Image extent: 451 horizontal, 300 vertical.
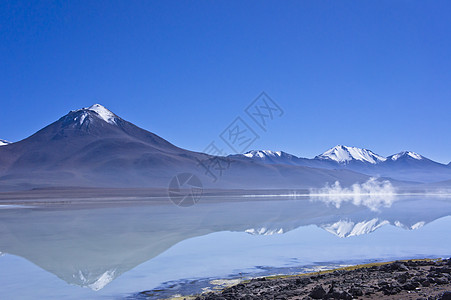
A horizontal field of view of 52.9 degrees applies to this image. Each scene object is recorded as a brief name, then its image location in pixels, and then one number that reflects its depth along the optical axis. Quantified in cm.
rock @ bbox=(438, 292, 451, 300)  667
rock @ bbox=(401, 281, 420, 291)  818
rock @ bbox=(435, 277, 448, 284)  854
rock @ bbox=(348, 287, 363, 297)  785
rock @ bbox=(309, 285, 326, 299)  773
